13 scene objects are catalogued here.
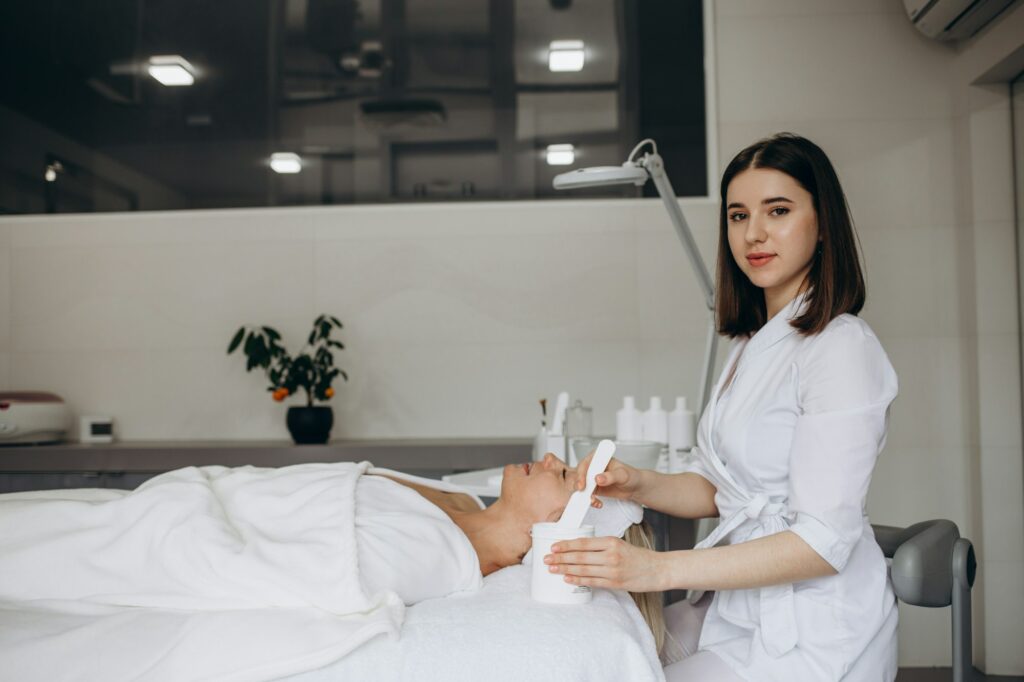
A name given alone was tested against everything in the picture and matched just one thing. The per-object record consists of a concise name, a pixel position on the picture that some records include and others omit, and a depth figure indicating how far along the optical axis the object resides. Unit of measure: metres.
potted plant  2.83
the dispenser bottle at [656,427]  2.29
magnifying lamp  1.85
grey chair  1.22
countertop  2.72
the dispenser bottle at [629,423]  2.31
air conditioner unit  2.64
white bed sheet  1.09
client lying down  1.25
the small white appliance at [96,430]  3.04
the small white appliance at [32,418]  2.80
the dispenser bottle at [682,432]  2.22
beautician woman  1.20
